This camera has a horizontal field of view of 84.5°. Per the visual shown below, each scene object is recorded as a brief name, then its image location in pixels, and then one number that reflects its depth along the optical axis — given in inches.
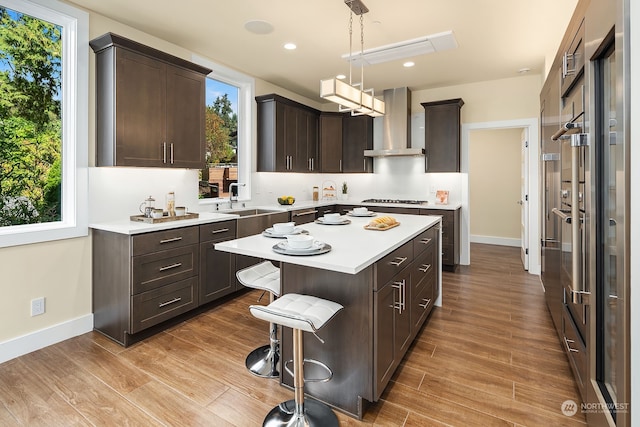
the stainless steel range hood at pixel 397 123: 215.0
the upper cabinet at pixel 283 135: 191.5
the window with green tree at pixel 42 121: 102.8
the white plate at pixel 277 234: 91.8
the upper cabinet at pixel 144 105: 113.7
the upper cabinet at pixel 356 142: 231.0
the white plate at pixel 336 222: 117.2
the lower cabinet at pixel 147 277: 108.6
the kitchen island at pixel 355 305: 72.9
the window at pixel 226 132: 168.7
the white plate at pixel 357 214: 137.2
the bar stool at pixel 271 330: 91.3
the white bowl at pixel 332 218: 118.2
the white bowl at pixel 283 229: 92.0
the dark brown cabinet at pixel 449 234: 195.0
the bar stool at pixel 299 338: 64.1
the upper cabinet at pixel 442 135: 203.6
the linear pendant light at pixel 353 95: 96.5
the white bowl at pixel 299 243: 74.2
